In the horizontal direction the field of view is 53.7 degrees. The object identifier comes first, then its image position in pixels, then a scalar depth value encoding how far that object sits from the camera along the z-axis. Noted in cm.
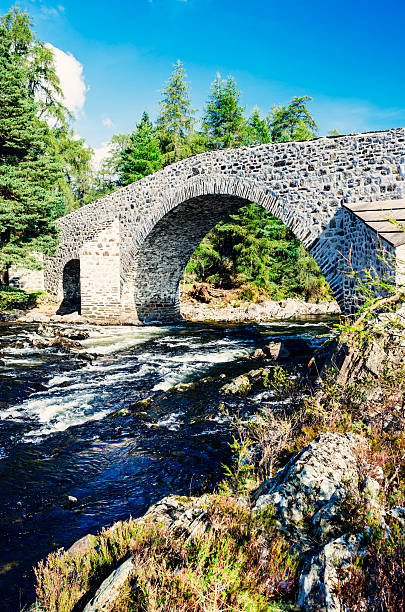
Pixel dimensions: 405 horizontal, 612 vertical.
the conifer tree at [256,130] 2407
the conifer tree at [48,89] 1962
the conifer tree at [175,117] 2692
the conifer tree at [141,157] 2345
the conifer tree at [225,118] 2367
